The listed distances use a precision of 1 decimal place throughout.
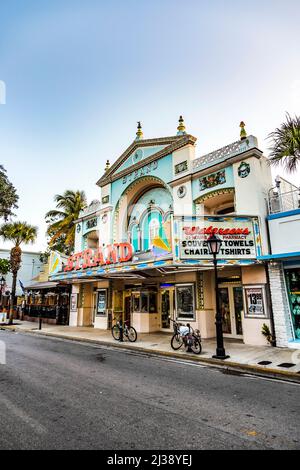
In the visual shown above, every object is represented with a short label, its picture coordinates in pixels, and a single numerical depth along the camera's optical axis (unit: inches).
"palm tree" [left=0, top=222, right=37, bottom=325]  997.8
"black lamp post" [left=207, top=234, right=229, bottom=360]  375.5
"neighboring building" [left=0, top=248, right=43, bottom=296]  1690.5
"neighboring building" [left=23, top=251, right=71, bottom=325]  878.0
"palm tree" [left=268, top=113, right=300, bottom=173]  464.1
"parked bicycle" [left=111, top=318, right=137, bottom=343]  539.2
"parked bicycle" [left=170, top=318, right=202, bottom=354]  417.6
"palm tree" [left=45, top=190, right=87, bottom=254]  1123.3
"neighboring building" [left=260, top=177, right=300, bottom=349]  447.2
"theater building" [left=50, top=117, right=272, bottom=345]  484.1
